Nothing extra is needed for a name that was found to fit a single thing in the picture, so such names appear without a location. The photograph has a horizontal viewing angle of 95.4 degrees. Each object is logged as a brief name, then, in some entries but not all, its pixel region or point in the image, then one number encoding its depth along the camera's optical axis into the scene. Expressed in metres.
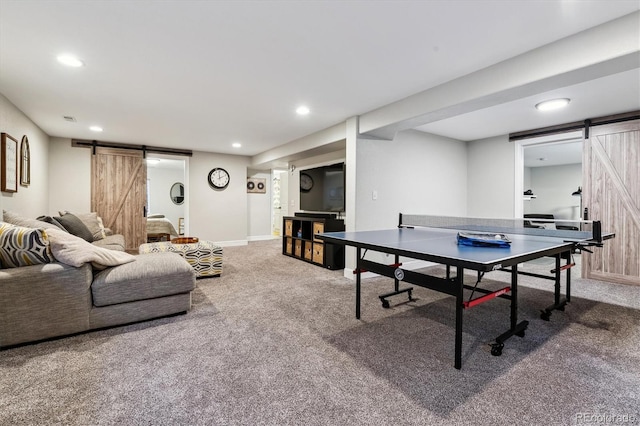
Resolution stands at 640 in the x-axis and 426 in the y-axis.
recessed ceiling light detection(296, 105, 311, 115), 3.66
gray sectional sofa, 2.00
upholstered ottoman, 3.84
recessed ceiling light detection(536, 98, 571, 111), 3.40
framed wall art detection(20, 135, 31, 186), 3.78
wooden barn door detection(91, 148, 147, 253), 5.62
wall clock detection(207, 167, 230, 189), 6.77
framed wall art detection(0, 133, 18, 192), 3.16
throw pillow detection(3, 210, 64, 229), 2.86
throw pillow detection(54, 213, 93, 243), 3.81
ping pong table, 1.67
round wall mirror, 10.06
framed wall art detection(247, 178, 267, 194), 8.05
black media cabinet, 4.62
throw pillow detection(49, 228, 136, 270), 2.15
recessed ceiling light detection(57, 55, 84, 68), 2.41
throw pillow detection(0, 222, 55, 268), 2.08
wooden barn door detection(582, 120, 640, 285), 3.79
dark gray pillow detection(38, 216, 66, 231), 3.52
